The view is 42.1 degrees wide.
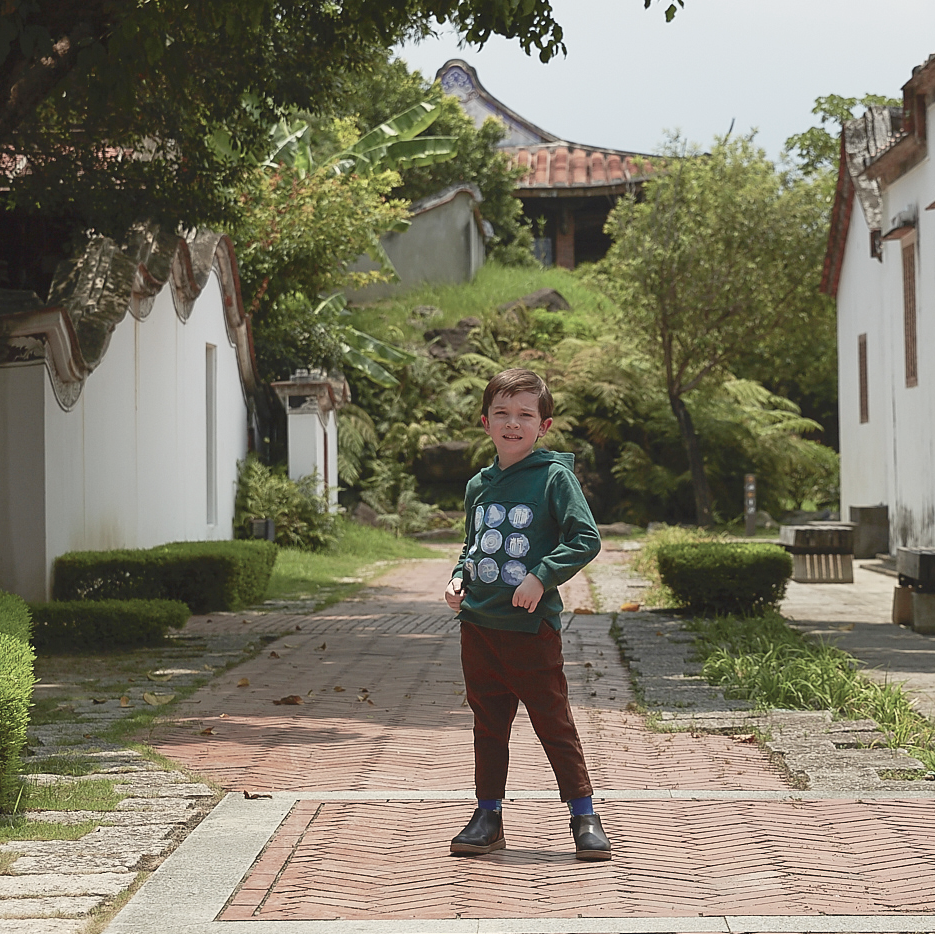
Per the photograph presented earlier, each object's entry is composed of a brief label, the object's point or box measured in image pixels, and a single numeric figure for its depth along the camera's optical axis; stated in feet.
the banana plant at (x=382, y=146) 76.79
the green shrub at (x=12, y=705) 15.20
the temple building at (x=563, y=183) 121.70
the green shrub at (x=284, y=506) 63.87
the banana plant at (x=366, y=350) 81.00
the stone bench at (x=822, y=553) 54.03
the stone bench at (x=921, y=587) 36.09
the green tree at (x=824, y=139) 101.19
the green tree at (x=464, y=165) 110.01
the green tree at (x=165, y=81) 26.66
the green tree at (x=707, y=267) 83.30
